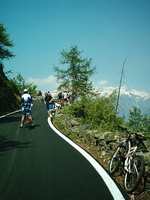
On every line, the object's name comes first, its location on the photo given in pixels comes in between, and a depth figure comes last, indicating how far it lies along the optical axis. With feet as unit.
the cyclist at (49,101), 48.20
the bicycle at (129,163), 11.64
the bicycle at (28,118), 32.30
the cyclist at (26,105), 32.78
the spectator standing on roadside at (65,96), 66.28
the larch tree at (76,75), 106.93
